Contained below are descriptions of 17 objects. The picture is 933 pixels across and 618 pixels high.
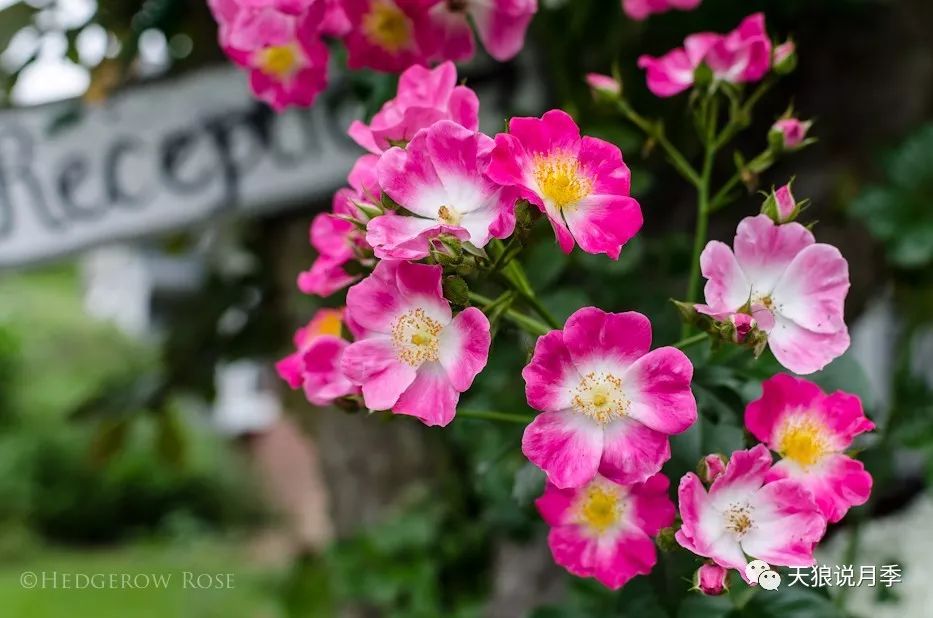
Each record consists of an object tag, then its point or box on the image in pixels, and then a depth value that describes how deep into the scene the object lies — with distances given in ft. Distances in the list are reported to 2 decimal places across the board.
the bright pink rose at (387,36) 1.75
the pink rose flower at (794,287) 1.40
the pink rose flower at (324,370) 1.53
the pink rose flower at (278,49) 1.75
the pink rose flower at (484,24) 1.77
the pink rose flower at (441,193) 1.28
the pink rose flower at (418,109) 1.43
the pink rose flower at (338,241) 1.50
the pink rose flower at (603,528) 1.48
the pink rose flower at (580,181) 1.33
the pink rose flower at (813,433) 1.41
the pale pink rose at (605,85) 1.88
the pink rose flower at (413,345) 1.32
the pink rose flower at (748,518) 1.30
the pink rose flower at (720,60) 1.73
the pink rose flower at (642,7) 1.98
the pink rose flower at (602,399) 1.30
